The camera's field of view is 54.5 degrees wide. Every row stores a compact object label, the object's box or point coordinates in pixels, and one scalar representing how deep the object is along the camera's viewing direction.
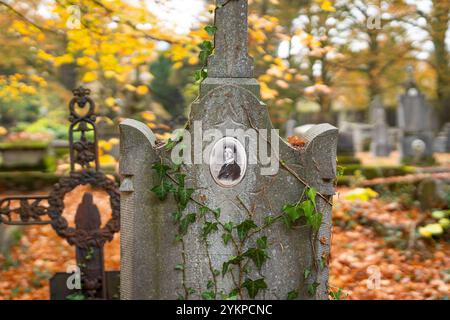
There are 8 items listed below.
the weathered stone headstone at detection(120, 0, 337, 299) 3.21
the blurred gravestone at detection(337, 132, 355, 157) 11.83
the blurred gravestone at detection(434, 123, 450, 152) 15.08
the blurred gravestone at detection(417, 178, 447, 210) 6.45
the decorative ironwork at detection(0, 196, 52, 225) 4.88
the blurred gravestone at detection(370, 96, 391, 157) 14.87
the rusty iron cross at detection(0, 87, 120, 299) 4.82
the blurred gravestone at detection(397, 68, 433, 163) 11.76
